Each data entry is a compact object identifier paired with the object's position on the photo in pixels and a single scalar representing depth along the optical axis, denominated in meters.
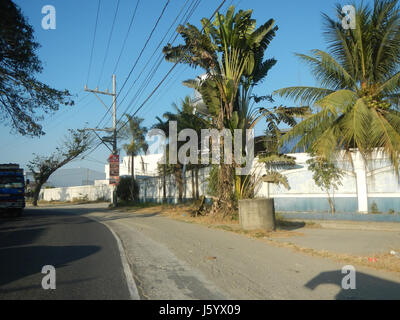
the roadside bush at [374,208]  12.82
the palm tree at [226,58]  12.98
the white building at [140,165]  57.50
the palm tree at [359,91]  10.23
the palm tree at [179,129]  21.70
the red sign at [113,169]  25.72
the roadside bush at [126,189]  31.22
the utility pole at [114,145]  25.78
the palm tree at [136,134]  36.22
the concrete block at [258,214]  11.35
